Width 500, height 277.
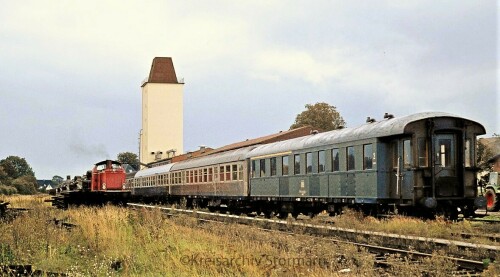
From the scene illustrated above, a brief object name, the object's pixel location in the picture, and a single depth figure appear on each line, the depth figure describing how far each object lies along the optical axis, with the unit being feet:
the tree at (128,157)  461.78
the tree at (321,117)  247.70
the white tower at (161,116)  307.58
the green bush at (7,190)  205.63
